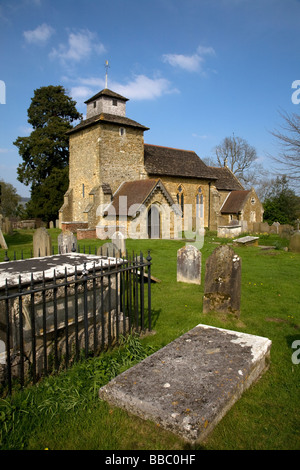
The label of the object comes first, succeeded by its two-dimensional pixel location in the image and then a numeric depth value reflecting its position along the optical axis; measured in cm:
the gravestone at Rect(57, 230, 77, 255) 1052
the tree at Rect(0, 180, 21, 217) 4905
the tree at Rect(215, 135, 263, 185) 4988
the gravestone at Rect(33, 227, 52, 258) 914
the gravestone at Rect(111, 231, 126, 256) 1062
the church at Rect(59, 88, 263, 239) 2244
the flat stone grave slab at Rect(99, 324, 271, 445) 274
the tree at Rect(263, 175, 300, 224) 3400
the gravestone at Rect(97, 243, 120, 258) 915
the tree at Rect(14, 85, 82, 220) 3347
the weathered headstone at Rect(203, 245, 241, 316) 589
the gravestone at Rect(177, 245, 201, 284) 886
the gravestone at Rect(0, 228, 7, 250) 1539
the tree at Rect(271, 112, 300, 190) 1803
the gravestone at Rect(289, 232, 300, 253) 1559
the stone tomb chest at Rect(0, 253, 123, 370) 368
